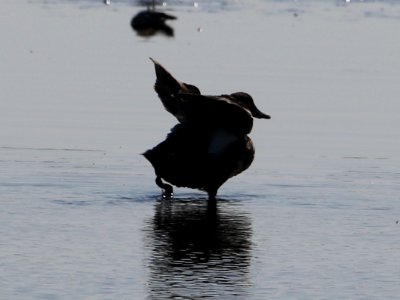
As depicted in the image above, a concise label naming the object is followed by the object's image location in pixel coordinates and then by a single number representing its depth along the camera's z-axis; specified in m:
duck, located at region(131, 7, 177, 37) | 35.50
